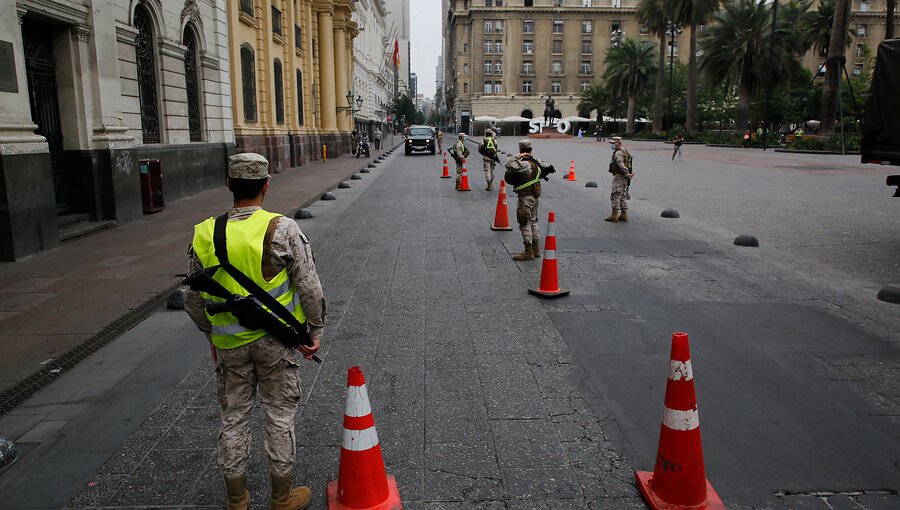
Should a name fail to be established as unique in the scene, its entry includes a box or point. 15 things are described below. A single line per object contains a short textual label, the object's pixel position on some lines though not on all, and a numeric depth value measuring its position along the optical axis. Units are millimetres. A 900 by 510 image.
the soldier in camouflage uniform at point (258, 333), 2936
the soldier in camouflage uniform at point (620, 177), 11812
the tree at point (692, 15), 53969
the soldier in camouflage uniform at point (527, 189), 8805
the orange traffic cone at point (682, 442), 3088
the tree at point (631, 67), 73625
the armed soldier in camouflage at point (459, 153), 18641
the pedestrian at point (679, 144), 30766
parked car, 42000
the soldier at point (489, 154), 17719
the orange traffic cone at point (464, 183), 18547
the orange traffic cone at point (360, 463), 2906
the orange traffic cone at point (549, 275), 7031
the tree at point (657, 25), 59962
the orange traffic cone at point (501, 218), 11406
